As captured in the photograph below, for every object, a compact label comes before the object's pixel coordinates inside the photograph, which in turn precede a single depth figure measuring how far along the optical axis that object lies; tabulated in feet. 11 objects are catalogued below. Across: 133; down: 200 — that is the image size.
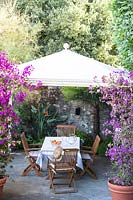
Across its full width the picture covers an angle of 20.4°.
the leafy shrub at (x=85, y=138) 37.14
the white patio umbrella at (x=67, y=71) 27.76
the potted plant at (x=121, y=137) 19.57
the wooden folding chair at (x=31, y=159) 26.78
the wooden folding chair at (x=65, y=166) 23.54
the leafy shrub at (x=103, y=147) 36.22
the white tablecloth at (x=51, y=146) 25.44
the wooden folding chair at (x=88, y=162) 26.76
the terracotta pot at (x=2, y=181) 20.17
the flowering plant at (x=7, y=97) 19.67
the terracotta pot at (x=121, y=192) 19.45
